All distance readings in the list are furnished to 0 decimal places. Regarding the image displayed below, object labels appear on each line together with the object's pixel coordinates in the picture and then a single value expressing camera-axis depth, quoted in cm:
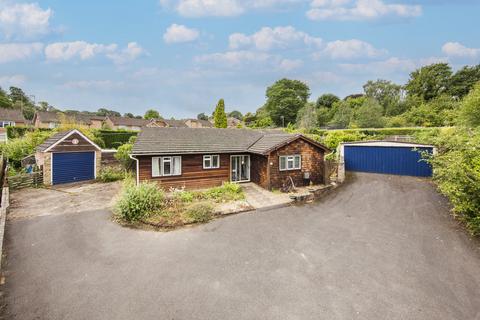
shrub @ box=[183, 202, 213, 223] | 938
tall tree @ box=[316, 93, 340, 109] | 7262
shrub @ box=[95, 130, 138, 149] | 3225
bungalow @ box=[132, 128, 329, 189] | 1294
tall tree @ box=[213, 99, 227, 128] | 4138
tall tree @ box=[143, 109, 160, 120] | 8238
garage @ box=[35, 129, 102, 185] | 1461
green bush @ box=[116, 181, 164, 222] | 932
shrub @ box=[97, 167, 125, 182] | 1633
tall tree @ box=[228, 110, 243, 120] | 13688
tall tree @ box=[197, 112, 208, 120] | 12501
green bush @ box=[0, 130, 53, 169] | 1877
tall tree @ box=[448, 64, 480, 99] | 4716
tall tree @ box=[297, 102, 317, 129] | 4784
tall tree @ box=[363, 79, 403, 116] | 6303
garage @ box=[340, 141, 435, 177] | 1617
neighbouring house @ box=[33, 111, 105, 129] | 4869
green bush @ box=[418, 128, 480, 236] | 757
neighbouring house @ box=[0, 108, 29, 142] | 4359
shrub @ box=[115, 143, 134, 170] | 1719
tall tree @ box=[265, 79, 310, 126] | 6406
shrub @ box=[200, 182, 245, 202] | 1206
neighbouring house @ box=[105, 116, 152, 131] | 5822
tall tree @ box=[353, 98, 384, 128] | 4288
